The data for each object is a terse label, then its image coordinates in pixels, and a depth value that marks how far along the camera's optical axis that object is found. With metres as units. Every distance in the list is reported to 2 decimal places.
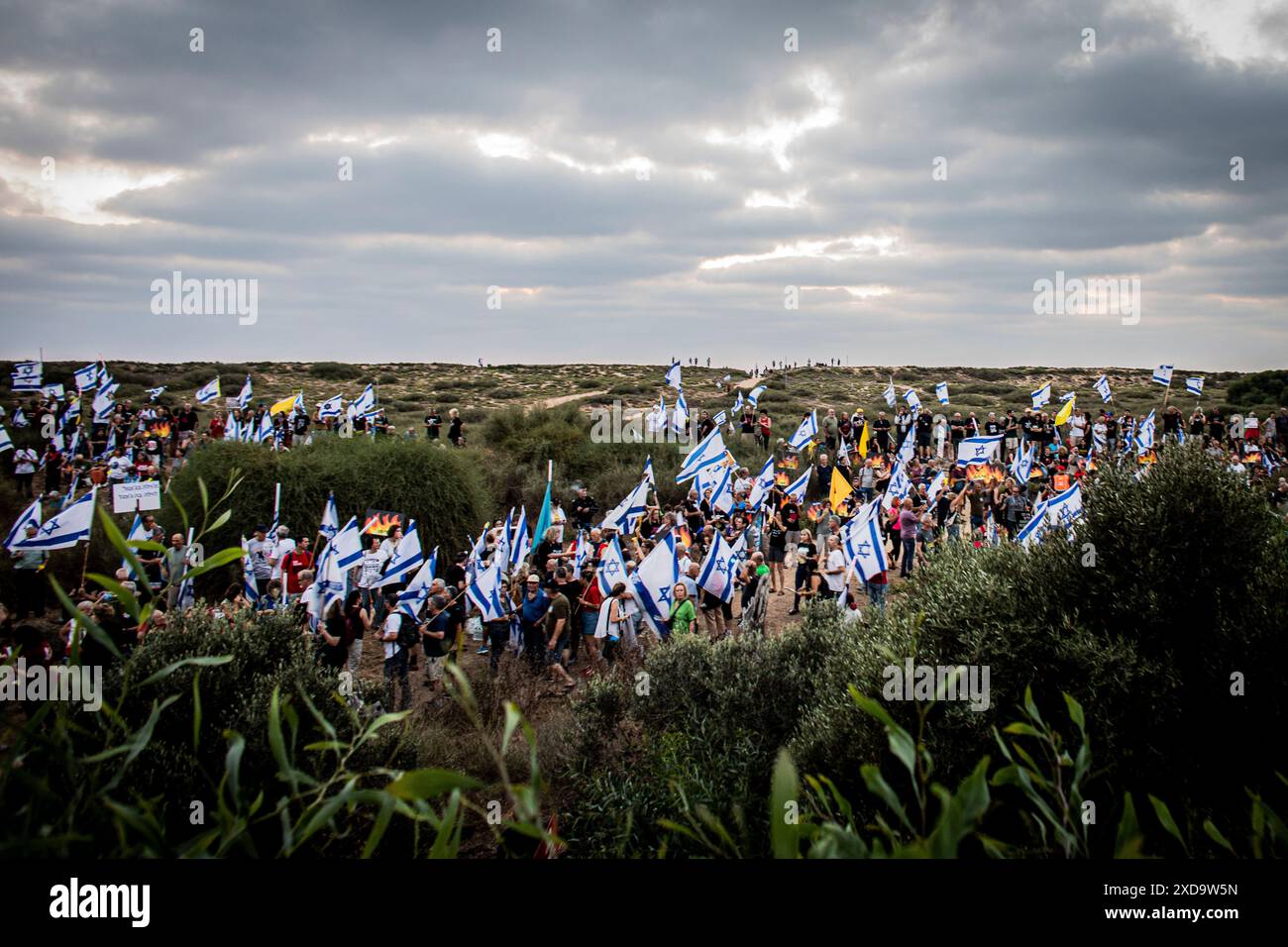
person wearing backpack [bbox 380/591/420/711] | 10.79
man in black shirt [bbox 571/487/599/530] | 20.42
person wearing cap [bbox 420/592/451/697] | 11.28
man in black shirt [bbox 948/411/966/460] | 30.36
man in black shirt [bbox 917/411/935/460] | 29.56
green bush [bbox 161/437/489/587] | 19.33
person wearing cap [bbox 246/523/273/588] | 15.12
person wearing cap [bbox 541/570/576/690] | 12.09
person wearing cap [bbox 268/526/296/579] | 14.58
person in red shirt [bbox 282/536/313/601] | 13.98
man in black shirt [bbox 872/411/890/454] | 30.00
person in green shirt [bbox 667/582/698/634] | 12.02
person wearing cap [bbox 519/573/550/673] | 12.05
